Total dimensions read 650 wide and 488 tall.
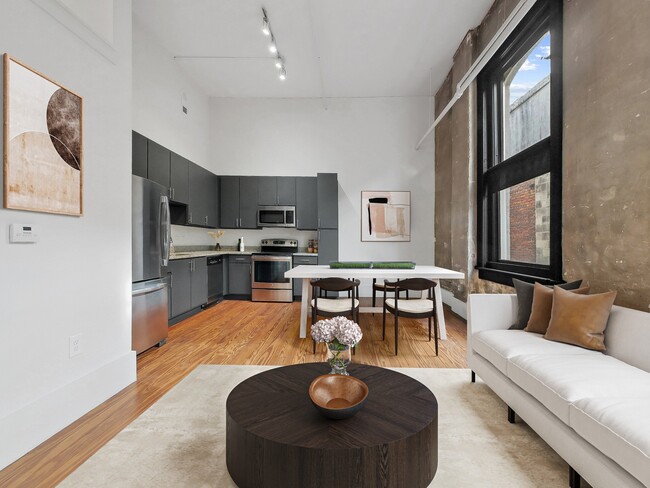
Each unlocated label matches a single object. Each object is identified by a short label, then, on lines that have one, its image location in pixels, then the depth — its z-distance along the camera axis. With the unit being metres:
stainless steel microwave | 5.92
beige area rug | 1.47
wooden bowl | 1.39
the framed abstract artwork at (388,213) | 6.14
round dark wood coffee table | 1.16
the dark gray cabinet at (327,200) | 5.62
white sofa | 1.16
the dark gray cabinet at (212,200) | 5.64
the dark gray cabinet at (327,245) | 5.71
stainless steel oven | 5.68
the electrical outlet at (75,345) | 2.00
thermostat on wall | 1.63
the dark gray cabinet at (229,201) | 5.99
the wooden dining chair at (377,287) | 4.21
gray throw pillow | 2.41
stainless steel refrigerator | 2.99
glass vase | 1.55
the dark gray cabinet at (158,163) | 3.94
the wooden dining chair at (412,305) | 3.10
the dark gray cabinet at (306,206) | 5.96
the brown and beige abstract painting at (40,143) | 1.62
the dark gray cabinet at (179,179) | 4.46
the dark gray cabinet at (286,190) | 5.97
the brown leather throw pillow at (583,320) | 1.92
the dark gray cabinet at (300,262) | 5.79
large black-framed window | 2.81
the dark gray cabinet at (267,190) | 5.97
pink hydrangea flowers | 1.52
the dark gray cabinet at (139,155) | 3.63
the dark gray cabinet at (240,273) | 5.80
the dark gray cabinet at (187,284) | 4.15
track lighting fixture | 3.73
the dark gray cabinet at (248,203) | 5.98
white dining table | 3.37
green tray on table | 3.60
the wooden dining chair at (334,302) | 3.10
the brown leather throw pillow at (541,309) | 2.22
